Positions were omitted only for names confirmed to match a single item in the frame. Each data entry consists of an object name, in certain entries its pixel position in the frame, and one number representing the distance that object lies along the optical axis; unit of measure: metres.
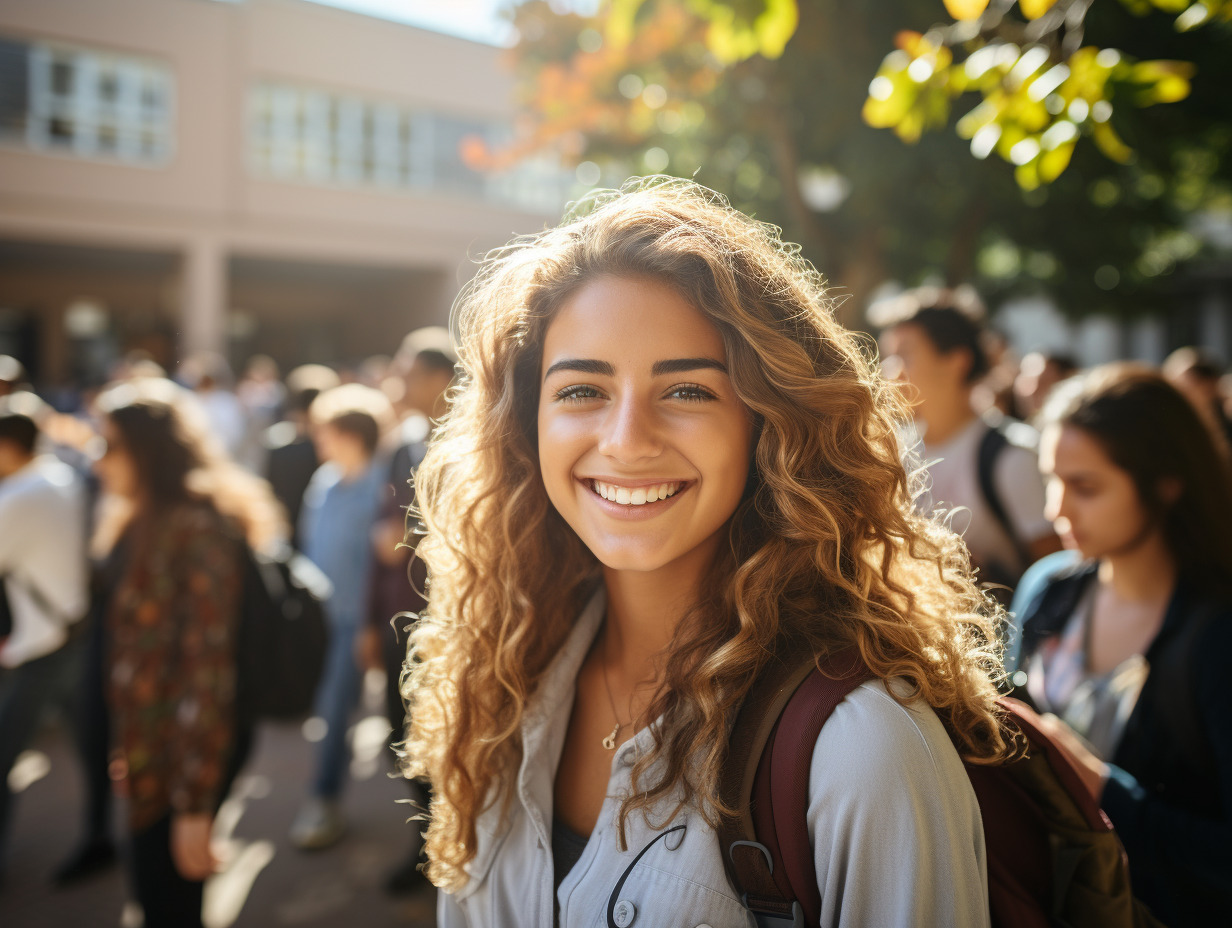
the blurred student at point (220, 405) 8.32
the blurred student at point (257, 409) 9.10
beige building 15.73
